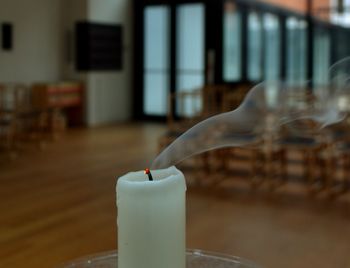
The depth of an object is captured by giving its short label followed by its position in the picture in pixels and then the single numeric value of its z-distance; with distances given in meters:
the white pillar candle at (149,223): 0.77
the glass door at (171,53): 9.98
